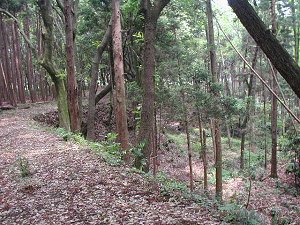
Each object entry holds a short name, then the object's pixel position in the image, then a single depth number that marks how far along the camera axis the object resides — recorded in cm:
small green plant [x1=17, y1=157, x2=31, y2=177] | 767
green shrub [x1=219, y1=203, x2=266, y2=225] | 519
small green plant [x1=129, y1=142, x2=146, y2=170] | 886
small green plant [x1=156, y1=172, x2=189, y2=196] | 642
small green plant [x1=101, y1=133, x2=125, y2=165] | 868
